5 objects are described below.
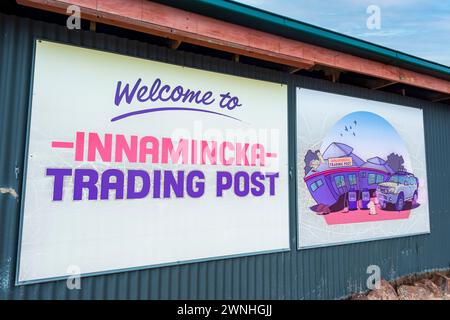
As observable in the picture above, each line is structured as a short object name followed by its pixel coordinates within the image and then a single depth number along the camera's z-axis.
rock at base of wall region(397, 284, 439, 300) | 4.10
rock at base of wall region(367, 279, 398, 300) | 4.03
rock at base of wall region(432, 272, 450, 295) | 4.53
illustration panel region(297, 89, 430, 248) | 3.91
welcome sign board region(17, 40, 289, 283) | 2.55
